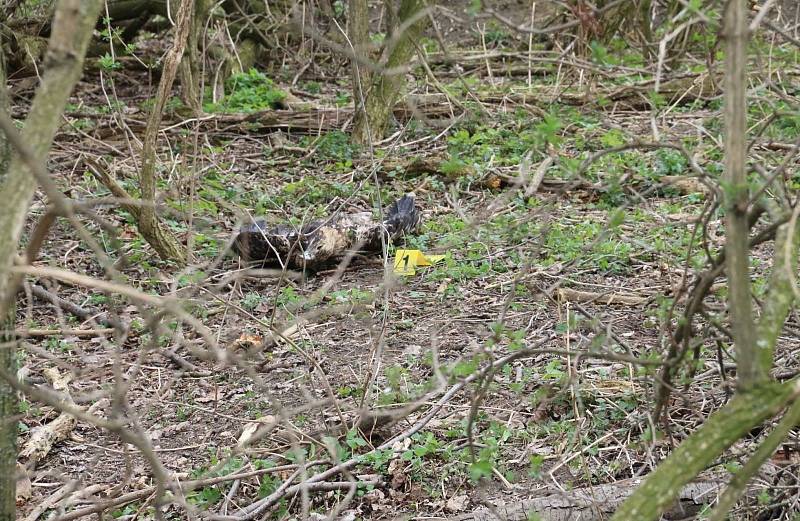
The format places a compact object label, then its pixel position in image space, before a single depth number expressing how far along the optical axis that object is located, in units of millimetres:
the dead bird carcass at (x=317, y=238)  11852
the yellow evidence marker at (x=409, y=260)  11452
